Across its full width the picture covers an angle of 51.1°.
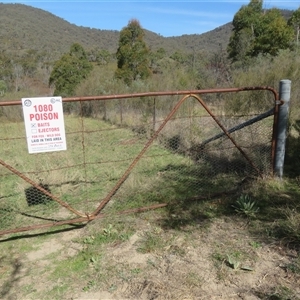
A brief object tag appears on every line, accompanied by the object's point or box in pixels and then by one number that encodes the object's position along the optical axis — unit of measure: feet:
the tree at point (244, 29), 97.40
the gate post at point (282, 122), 14.97
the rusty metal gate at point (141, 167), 14.62
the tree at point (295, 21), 96.58
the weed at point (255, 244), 11.12
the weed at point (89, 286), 9.42
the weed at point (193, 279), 9.41
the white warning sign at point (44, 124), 11.69
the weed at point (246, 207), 13.34
